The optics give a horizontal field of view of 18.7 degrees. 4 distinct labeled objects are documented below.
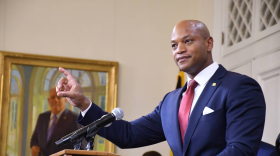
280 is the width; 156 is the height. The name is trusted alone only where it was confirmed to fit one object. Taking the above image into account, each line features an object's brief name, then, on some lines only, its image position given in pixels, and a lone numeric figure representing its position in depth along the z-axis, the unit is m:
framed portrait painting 10.09
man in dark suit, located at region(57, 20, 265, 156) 3.95
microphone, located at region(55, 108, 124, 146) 3.95
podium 3.53
